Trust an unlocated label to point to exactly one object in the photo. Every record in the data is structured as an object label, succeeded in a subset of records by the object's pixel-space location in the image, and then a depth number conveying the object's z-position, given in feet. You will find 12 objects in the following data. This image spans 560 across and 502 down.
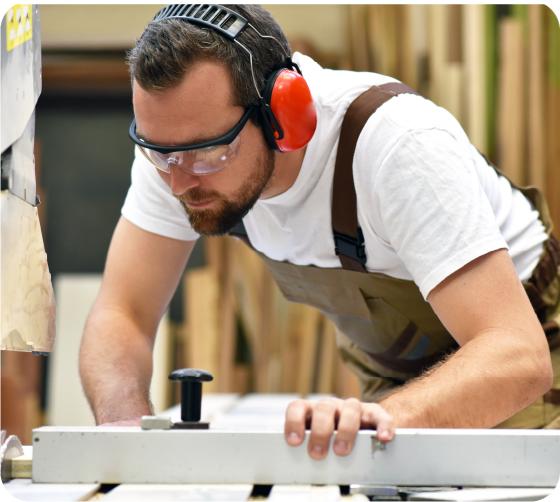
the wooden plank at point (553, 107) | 31.68
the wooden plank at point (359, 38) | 34.76
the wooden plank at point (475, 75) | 32.19
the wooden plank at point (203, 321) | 37.37
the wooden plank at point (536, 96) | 31.71
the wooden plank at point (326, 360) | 36.63
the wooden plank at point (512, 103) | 31.89
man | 11.20
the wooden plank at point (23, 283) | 10.19
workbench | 9.35
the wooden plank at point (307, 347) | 36.68
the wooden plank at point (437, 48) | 33.37
